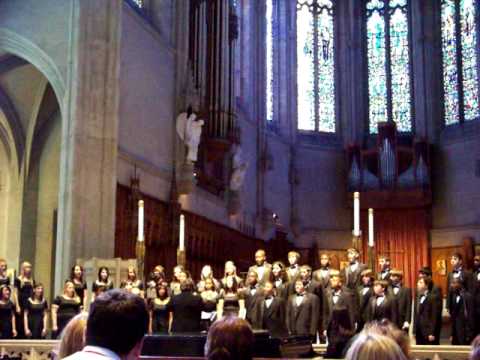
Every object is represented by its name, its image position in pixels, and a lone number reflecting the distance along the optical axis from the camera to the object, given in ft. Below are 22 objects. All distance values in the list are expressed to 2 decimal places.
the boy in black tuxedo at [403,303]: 35.40
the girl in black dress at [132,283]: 35.35
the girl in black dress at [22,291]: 37.63
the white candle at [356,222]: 32.24
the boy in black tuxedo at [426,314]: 35.22
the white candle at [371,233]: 32.62
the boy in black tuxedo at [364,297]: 35.27
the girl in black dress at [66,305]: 35.70
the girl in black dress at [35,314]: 37.24
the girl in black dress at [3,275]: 37.29
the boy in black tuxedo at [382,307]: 34.65
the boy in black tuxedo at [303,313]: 34.99
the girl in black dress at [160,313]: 34.76
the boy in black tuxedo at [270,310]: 33.63
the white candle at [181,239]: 41.19
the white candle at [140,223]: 37.36
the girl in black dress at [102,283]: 36.94
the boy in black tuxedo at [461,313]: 35.83
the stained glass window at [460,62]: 80.79
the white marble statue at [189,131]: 56.90
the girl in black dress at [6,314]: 36.34
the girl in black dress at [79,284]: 37.63
